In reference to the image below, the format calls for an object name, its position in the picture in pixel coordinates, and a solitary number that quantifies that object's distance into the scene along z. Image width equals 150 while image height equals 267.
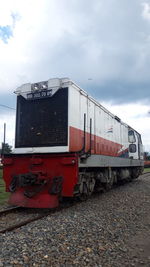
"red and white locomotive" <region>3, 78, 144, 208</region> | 5.28
